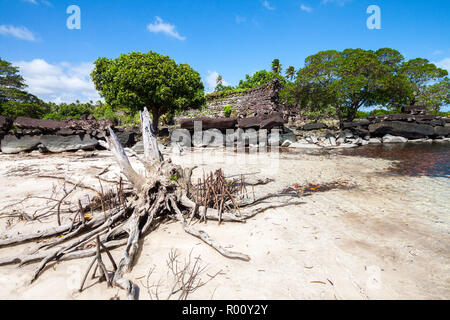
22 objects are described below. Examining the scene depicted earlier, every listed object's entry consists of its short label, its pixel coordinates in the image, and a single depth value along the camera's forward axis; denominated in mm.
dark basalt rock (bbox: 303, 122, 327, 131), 17344
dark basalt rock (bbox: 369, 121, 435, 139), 15133
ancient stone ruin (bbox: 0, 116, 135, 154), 9773
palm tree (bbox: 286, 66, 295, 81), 48547
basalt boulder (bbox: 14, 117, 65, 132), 9812
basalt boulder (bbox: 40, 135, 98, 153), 10000
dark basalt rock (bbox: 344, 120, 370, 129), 15820
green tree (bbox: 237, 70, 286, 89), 42781
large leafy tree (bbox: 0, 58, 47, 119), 21967
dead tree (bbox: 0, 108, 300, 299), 2086
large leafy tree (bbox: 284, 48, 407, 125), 13461
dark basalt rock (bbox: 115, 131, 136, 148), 11030
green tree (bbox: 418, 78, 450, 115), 19969
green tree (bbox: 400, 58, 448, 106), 19016
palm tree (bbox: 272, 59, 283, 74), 48106
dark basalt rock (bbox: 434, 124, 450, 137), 15977
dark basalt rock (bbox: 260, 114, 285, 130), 13490
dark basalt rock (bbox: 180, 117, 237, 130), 12820
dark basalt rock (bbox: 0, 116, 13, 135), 9856
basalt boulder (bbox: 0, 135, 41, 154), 9688
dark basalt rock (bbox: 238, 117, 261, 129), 13656
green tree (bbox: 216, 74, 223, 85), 53494
